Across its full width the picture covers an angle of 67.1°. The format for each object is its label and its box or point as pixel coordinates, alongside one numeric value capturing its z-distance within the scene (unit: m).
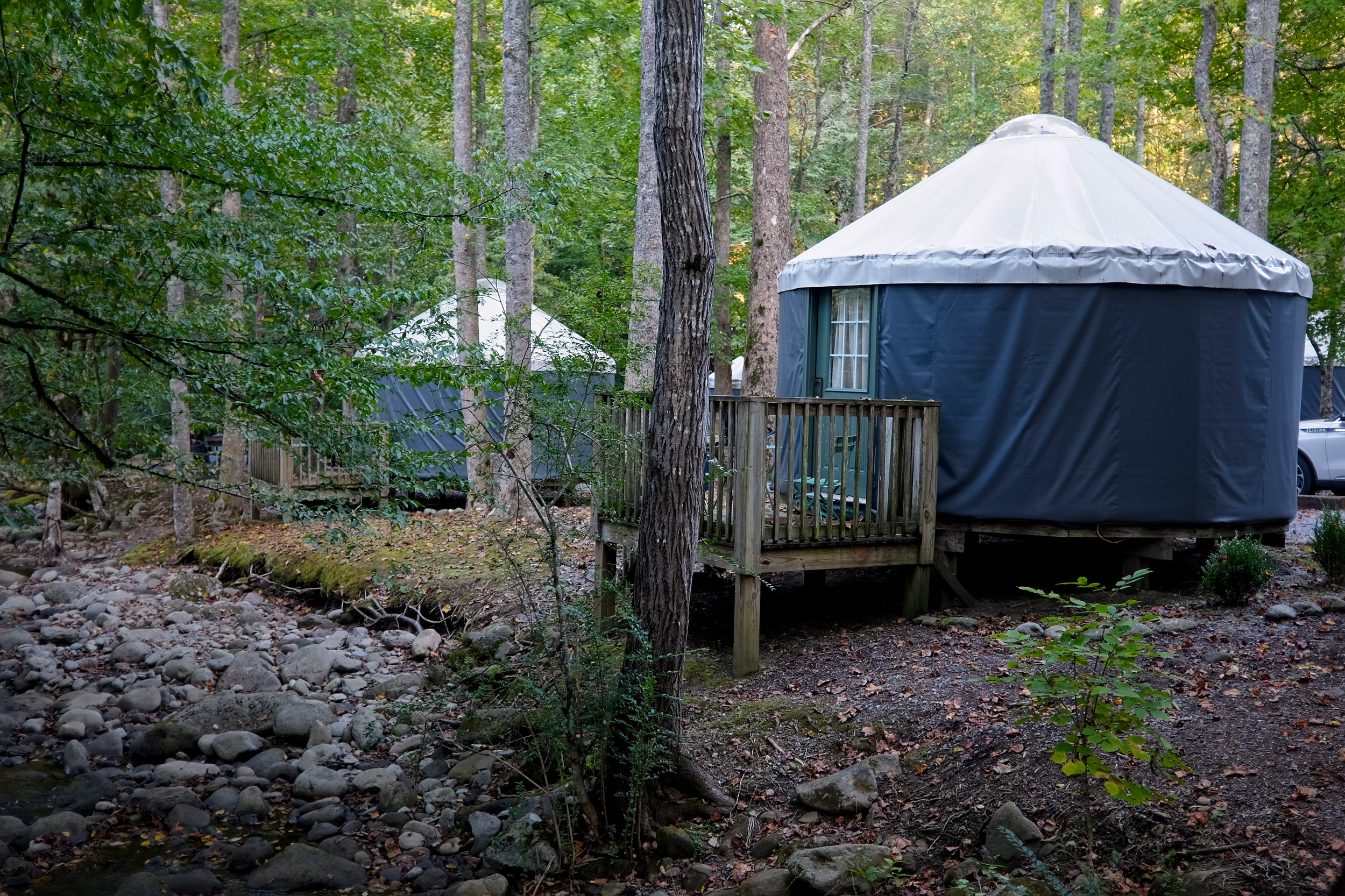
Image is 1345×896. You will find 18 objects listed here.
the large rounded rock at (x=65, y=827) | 4.85
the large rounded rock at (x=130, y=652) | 7.70
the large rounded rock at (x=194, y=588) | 9.42
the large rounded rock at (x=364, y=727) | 5.65
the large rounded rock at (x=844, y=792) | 4.36
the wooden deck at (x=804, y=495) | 5.92
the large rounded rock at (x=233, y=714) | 6.18
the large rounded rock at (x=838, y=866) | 3.74
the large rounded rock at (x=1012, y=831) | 3.70
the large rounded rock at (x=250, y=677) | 7.15
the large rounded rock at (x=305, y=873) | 4.40
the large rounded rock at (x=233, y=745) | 5.86
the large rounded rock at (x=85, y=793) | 5.25
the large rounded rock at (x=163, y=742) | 5.89
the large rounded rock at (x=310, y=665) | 7.30
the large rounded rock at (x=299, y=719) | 6.19
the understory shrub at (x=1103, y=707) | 3.38
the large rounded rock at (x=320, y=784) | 5.36
